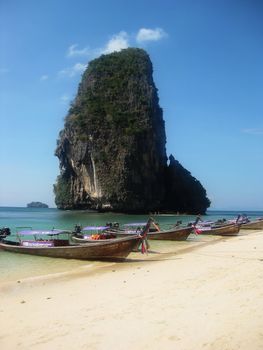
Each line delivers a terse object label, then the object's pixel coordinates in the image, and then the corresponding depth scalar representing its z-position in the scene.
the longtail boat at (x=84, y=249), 12.61
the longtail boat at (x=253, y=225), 32.16
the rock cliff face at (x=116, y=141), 67.69
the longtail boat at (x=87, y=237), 16.58
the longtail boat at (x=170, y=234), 20.45
